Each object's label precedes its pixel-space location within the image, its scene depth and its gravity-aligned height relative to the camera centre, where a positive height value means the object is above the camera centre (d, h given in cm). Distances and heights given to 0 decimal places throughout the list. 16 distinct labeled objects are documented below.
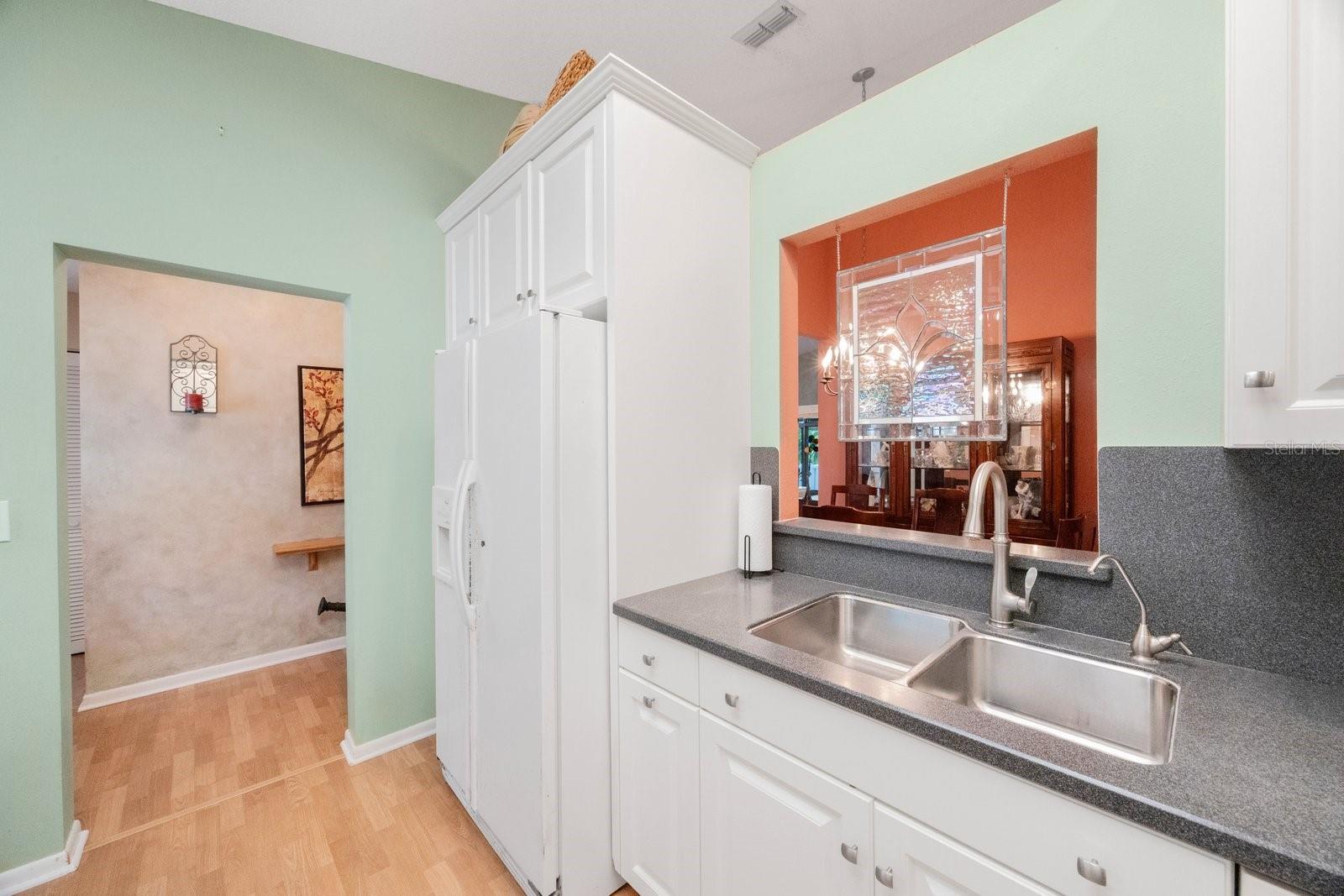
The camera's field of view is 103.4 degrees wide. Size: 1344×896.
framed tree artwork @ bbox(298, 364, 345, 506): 363 +6
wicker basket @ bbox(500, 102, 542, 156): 218 +133
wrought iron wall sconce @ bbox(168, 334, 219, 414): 320 +41
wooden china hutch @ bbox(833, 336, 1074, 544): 324 -7
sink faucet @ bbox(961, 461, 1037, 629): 134 -28
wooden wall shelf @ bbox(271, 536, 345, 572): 344 -68
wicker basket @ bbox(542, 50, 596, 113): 197 +138
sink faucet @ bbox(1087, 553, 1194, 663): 113 -44
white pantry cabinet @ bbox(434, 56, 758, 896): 154 +27
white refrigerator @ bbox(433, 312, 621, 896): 155 -48
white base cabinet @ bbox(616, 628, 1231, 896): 79 -70
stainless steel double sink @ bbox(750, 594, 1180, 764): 109 -56
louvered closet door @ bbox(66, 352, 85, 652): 323 -38
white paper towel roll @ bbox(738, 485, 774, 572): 192 -29
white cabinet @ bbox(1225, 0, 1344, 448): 81 +35
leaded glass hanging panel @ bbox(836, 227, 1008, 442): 164 +33
